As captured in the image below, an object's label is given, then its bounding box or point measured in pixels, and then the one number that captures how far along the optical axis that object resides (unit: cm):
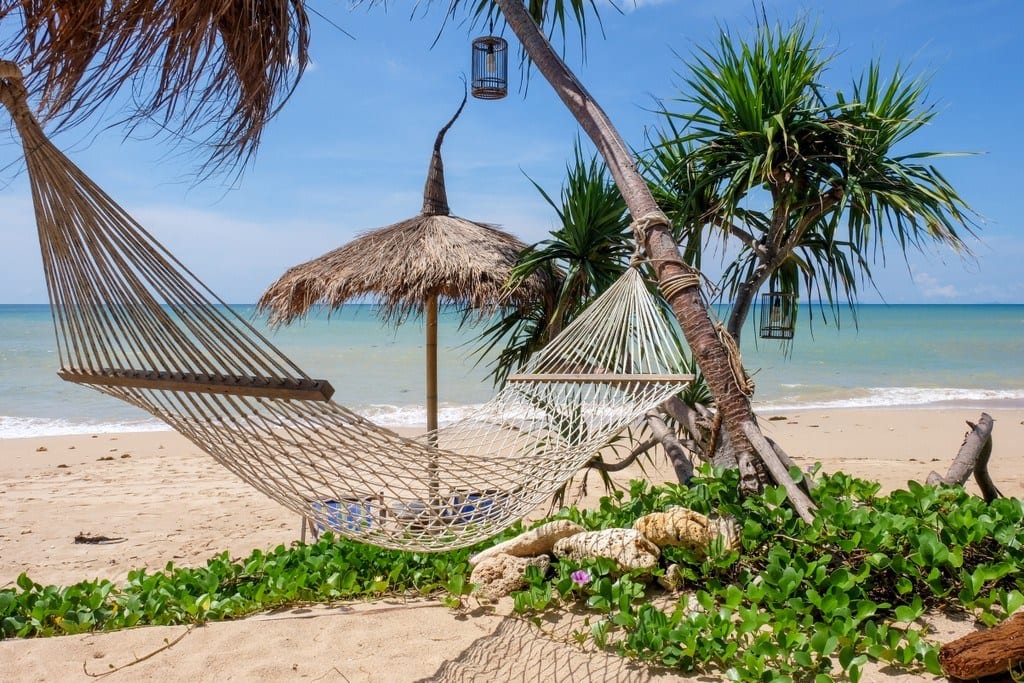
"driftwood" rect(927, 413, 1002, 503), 246
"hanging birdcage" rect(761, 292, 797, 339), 308
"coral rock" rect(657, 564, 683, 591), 198
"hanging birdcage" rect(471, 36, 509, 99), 374
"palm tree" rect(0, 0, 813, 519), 150
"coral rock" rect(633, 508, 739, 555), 198
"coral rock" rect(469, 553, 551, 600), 208
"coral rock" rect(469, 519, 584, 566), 218
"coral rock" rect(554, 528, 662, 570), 201
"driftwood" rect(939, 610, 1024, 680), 146
